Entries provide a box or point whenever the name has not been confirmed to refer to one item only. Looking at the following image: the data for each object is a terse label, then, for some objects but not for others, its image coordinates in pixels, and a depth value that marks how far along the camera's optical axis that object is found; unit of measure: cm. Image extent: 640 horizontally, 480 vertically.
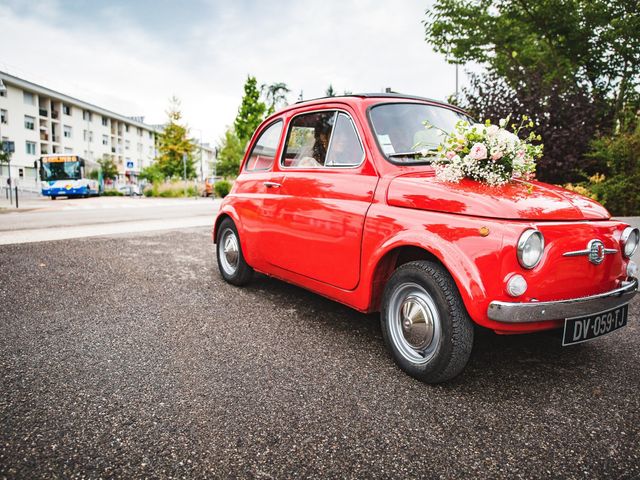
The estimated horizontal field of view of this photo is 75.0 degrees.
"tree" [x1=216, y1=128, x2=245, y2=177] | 4553
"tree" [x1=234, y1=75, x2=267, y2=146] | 3256
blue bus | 2695
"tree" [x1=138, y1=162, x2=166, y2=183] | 3758
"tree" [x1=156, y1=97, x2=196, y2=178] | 3962
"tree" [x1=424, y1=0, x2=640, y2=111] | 1212
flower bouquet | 261
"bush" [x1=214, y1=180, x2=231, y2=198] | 3071
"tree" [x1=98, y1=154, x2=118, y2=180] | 4525
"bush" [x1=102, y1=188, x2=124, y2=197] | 3606
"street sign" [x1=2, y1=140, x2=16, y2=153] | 1948
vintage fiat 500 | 227
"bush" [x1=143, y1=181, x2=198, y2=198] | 3134
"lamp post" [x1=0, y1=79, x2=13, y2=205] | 3172
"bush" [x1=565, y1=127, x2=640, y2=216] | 920
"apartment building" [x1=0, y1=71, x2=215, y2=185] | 4075
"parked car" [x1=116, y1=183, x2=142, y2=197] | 3643
